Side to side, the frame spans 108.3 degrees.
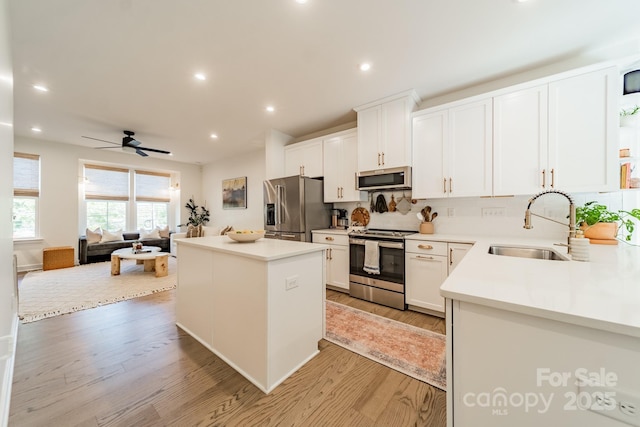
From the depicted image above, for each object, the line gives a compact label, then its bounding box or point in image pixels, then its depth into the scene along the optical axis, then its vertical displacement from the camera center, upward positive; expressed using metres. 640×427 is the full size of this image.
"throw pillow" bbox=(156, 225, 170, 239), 6.47 -0.55
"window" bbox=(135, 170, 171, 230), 6.61 +0.40
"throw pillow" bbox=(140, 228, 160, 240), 6.26 -0.59
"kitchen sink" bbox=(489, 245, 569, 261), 1.89 -0.33
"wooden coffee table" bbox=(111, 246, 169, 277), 4.25 -0.87
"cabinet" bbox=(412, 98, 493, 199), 2.60 +0.75
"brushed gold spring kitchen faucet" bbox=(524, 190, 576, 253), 1.50 -0.07
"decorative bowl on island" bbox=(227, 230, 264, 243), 2.12 -0.22
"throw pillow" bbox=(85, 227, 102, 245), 5.41 -0.57
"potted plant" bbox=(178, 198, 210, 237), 7.17 -0.08
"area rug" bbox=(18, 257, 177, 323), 2.90 -1.19
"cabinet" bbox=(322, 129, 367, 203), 3.63 +0.73
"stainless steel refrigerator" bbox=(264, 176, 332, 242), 3.68 +0.08
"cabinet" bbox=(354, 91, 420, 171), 3.03 +1.12
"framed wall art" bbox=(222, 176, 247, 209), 6.20 +0.54
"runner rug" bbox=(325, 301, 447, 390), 1.79 -1.20
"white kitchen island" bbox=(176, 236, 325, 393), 1.59 -0.70
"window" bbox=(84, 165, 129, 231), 5.82 +0.41
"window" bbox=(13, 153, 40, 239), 4.78 +0.37
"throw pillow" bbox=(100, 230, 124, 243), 5.62 -0.60
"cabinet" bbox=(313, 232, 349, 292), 3.35 -0.71
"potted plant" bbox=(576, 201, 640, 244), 1.97 -0.08
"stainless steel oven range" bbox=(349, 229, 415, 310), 2.84 -0.74
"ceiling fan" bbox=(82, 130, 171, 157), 4.23 +1.26
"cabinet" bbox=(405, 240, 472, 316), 2.53 -0.63
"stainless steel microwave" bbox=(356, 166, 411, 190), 3.02 +0.47
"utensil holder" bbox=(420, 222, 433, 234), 3.04 -0.20
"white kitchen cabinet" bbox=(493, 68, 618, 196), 2.06 +0.76
